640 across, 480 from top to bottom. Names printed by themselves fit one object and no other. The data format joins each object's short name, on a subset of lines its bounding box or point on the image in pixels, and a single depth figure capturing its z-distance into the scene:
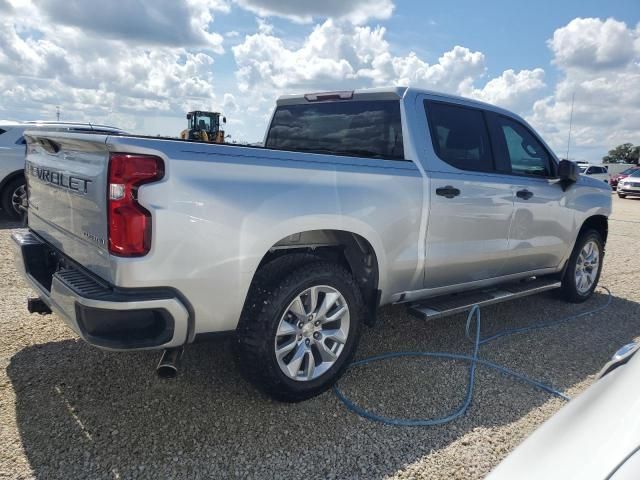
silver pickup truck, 2.41
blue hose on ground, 2.95
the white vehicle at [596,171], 25.90
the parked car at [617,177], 28.99
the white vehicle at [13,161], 8.14
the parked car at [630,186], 25.23
